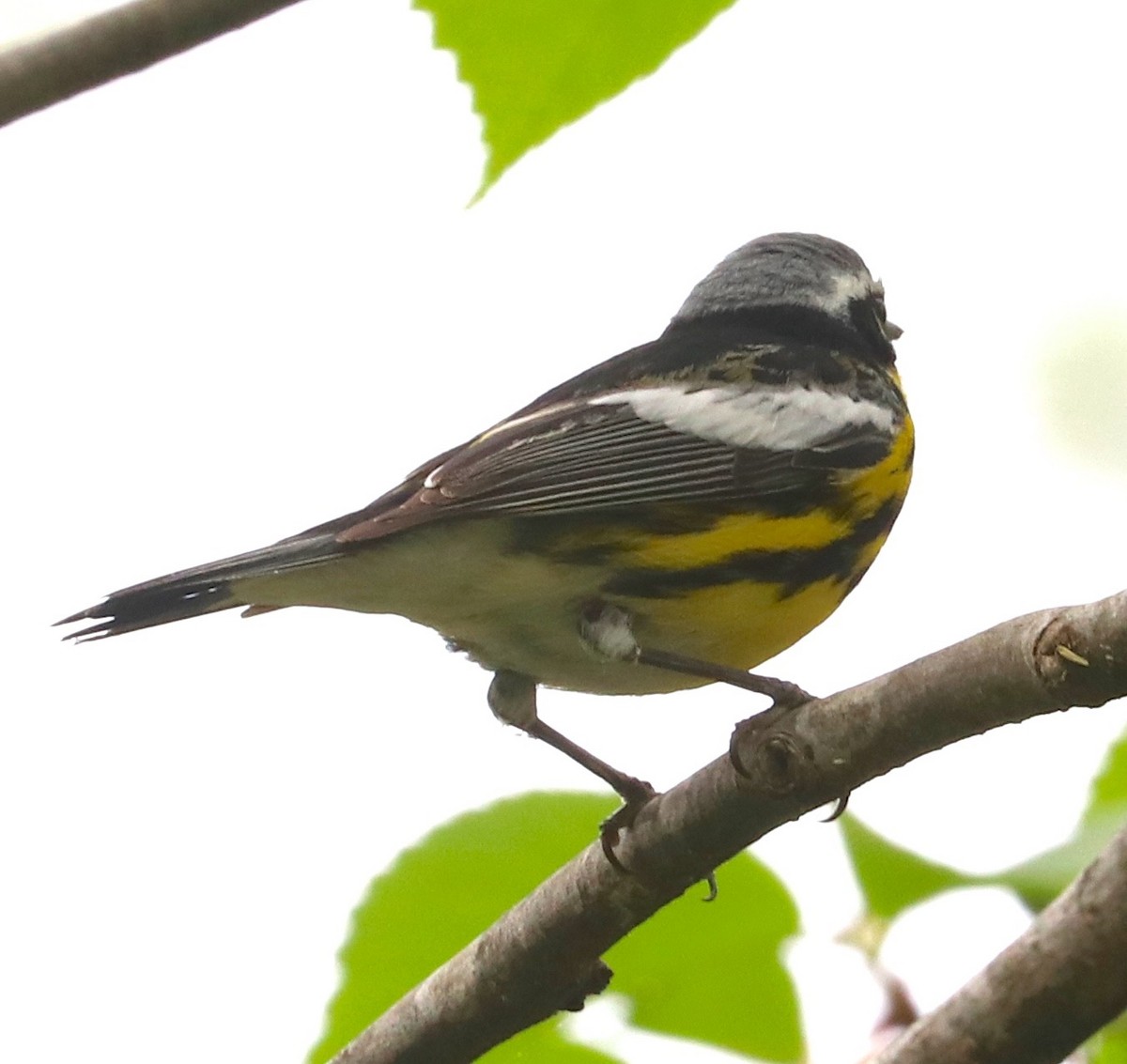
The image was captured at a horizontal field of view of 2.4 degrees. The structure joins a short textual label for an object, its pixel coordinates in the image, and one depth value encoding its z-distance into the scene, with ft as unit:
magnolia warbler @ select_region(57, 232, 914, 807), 7.96
